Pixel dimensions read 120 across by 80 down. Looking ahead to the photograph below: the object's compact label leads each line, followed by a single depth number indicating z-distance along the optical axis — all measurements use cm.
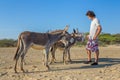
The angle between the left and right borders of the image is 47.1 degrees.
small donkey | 690
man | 625
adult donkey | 558
